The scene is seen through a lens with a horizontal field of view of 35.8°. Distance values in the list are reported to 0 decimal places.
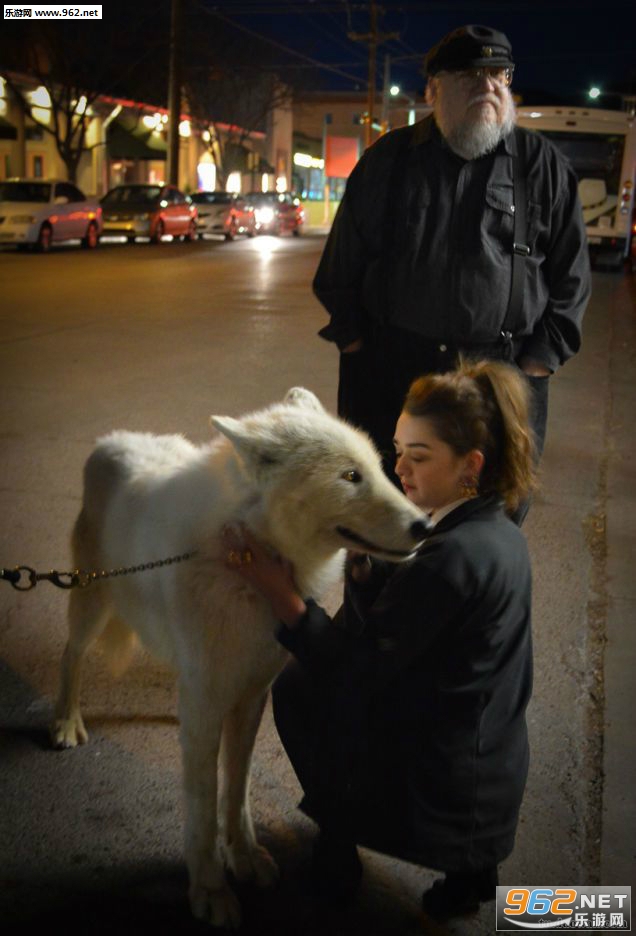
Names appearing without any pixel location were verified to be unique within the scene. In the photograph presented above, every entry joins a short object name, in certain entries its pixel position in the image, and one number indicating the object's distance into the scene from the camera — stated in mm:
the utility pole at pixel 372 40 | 54594
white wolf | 2512
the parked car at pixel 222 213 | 36969
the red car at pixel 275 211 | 40562
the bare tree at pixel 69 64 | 34562
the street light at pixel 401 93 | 62509
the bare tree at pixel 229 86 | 51312
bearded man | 3488
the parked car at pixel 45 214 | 25516
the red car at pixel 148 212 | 31547
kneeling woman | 2576
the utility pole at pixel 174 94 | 33188
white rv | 26234
